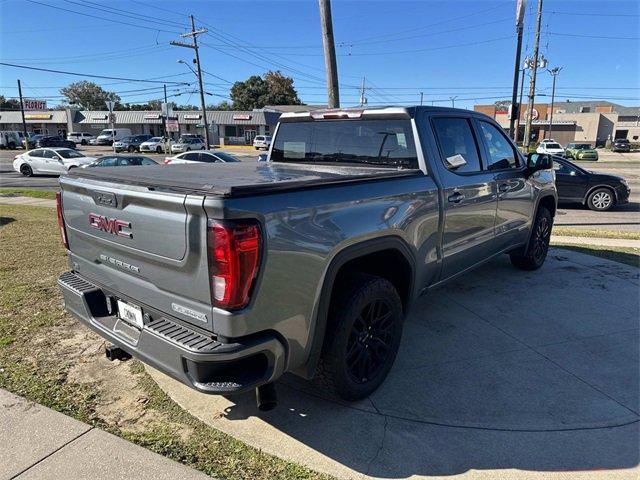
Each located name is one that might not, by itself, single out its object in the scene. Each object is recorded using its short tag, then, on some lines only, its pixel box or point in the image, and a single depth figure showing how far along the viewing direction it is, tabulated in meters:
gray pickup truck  2.26
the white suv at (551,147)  38.14
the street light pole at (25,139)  49.05
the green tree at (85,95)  116.69
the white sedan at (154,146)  48.84
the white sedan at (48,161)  23.68
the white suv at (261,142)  53.66
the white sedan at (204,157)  19.86
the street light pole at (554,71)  62.71
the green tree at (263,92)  89.75
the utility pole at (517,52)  13.84
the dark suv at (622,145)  53.06
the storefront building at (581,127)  76.12
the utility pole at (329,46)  8.02
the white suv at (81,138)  62.03
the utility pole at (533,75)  30.59
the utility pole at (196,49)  39.97
